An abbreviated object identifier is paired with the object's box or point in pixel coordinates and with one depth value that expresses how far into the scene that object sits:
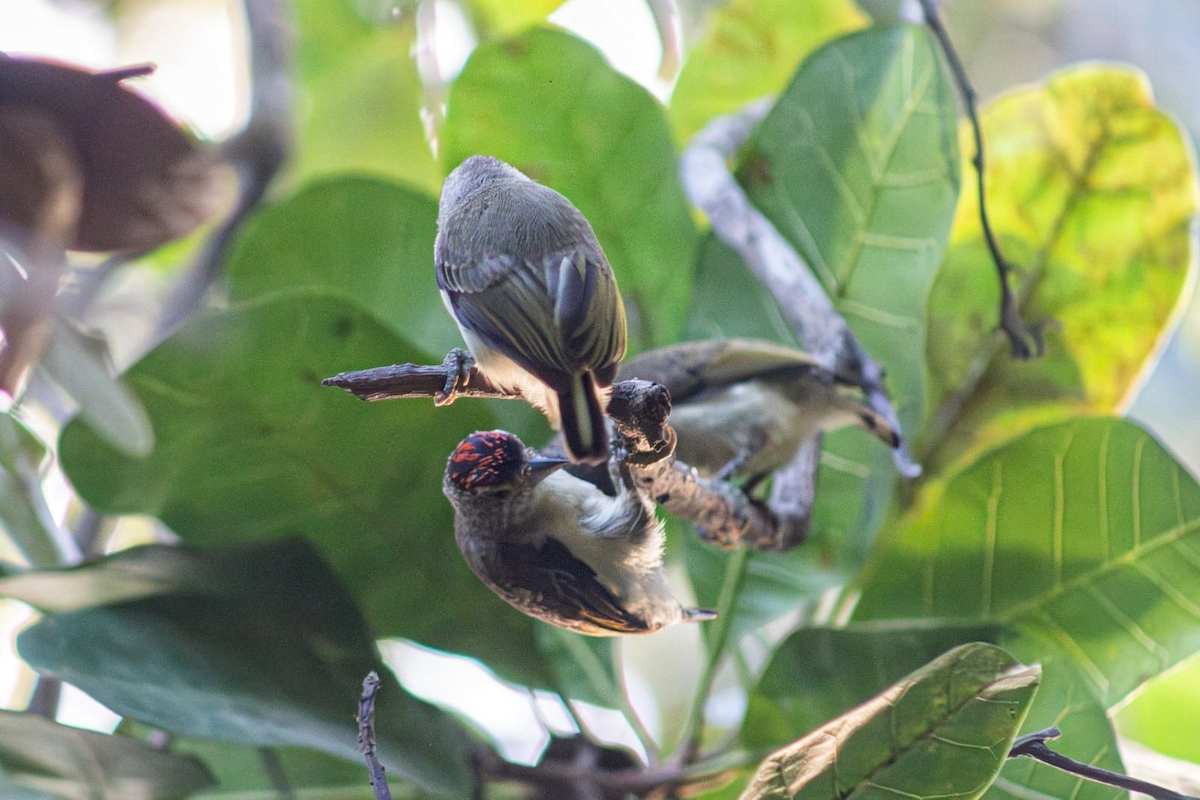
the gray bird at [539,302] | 3.68
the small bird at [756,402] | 3.84
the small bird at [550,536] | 3.72
